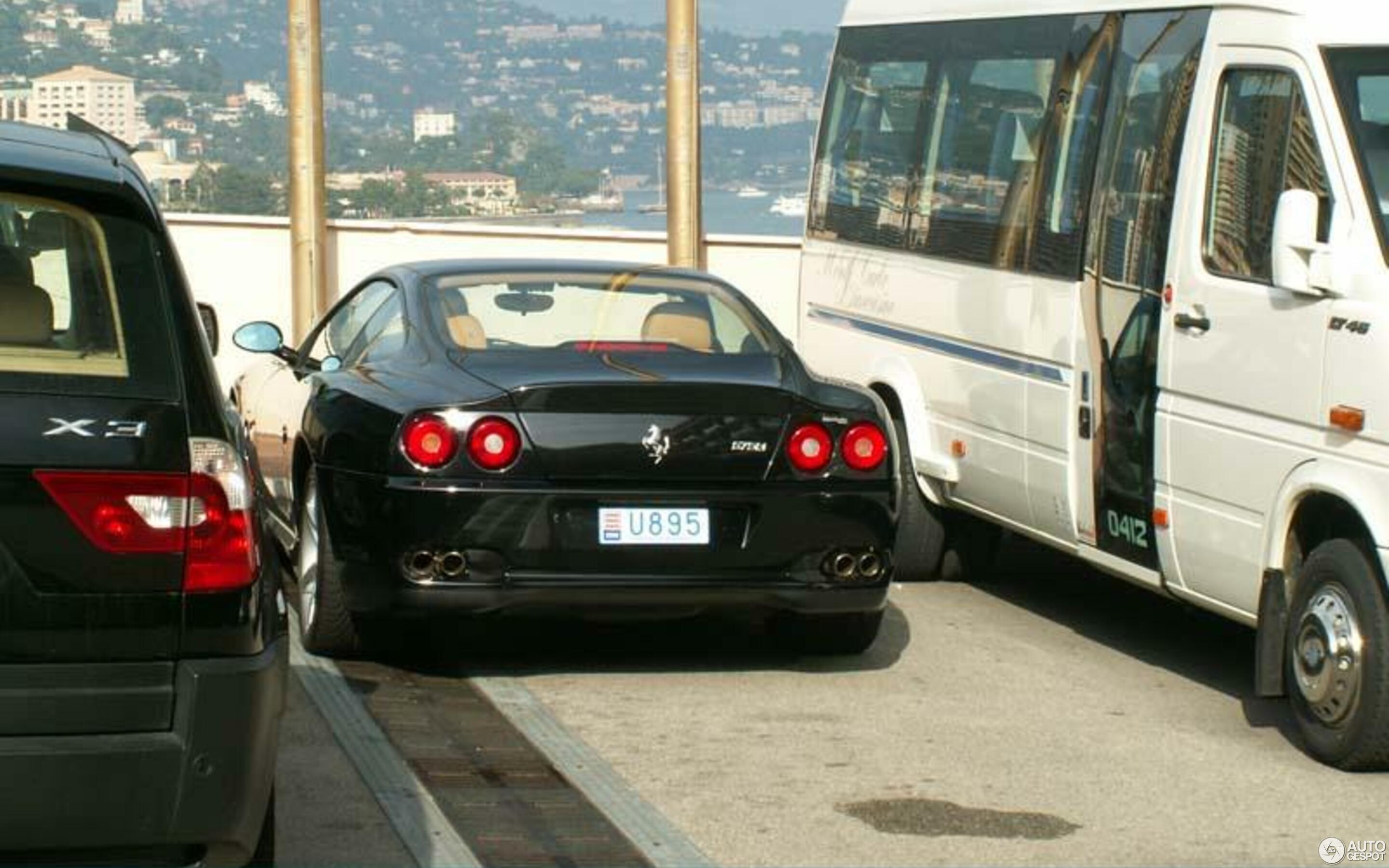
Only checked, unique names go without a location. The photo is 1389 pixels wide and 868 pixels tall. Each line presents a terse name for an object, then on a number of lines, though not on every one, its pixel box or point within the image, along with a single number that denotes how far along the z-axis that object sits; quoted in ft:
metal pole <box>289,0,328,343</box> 65.31
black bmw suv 14.99
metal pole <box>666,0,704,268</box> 65.57
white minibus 25.30
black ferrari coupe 27.48
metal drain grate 21.42
